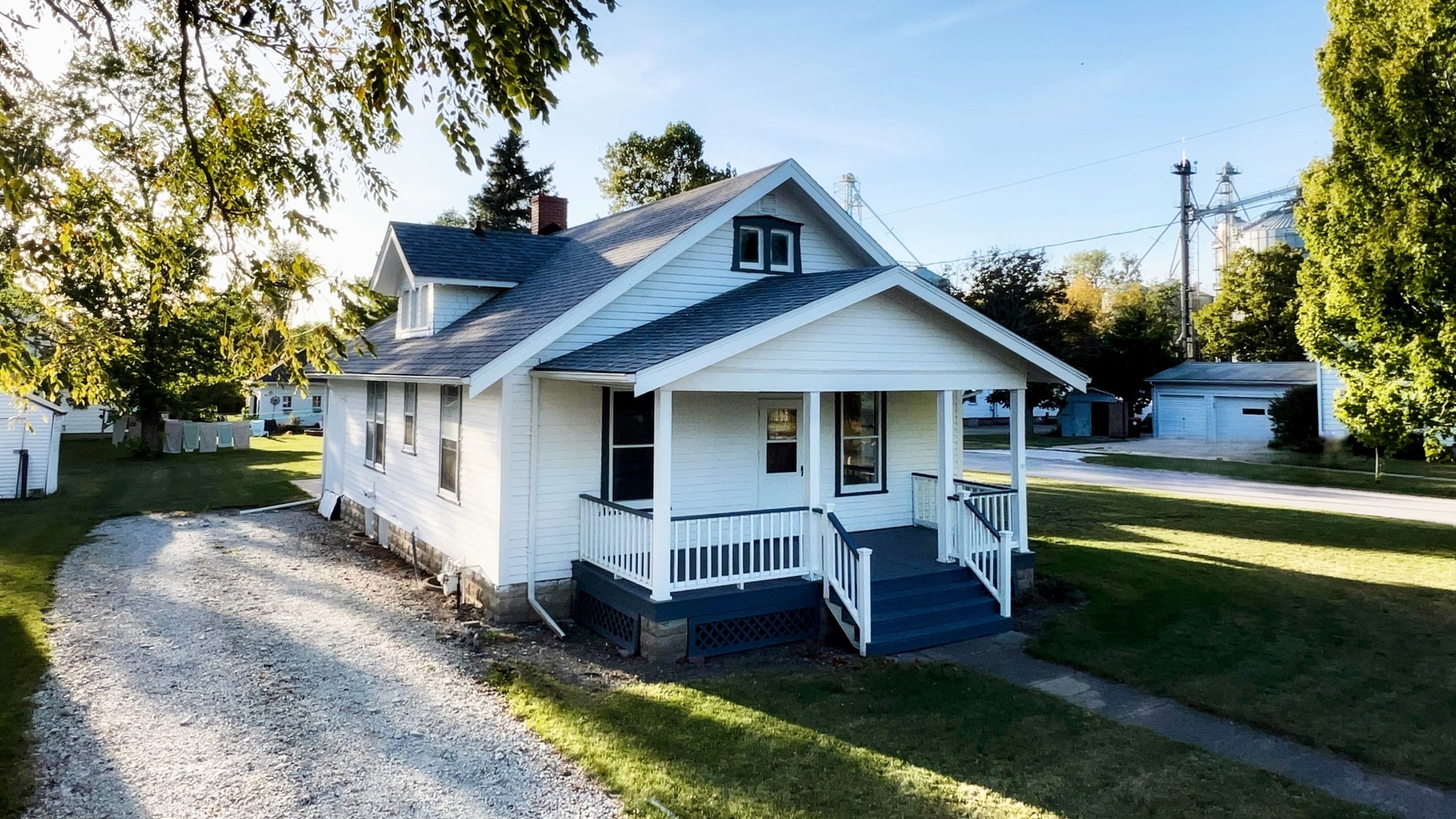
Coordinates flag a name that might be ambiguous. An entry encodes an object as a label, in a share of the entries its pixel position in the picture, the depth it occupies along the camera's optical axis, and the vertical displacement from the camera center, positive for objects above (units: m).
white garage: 35.47 +1.13
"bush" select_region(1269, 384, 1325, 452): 31.04 +0.05
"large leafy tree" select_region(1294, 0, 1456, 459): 12.84 +3.51
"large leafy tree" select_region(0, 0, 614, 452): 4.95 +2.18
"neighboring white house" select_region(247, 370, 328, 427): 48.09 +0.95
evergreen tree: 44.53 +13.07
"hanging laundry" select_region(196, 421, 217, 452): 33.66 -0.74
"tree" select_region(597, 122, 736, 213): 38.62 +12.69
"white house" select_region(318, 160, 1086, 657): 8.84 -0.23
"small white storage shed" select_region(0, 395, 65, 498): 19.80 -0.80
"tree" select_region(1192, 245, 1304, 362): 44.62 +6.64
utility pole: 45.78 +10.98
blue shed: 43.28 +0.33
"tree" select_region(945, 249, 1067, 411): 40.59 +6.76
